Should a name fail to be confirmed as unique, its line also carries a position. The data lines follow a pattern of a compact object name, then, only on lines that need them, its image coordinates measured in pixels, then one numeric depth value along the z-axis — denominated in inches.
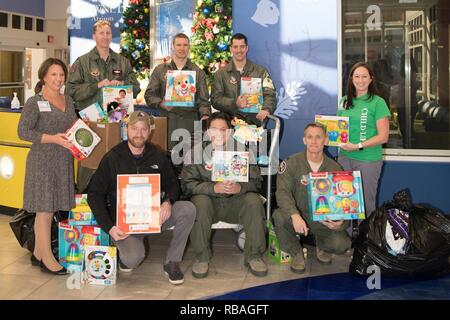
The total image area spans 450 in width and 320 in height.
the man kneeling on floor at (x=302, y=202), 163.9
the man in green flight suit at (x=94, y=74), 185.6
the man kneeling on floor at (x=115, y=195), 150.4
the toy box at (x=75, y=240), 157.0
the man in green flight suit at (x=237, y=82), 195.6
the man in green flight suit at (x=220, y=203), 160.1
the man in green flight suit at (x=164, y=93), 199.0
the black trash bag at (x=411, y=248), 156.3
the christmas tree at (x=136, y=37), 346.6
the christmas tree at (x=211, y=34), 280.2
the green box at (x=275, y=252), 172.1
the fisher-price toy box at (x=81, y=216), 159.3
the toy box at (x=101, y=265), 149.9
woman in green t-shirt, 171.2
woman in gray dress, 151.4
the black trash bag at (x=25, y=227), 172.1
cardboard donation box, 172.1
